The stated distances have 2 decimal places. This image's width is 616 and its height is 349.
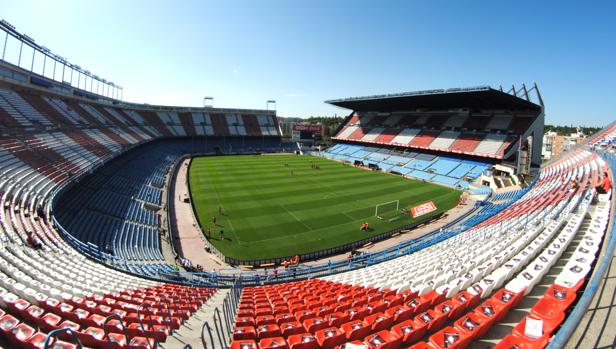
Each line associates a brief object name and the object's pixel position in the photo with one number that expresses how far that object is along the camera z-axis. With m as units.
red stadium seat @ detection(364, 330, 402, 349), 6.12
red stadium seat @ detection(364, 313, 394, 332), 7.28
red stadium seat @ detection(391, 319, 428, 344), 6.43
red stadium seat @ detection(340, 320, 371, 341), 6.99
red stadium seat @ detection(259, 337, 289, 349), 6.51
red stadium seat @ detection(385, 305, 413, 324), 7.66
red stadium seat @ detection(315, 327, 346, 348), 6.66
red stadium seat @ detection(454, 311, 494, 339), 6.20
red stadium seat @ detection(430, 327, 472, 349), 5.76
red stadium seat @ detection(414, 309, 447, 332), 6.82
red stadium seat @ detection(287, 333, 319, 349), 6.48
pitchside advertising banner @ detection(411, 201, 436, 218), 27.92
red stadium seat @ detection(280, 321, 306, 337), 7.35
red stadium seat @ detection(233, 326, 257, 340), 7.28
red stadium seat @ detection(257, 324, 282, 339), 7.36
